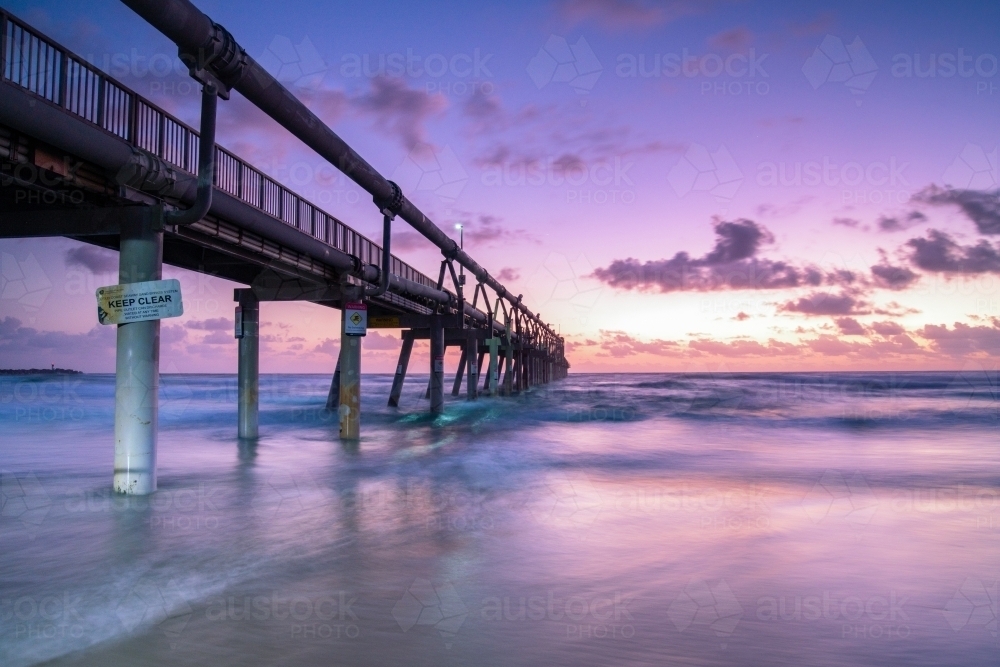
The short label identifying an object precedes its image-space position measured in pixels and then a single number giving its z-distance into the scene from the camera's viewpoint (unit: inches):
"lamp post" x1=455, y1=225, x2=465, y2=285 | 1005.8
